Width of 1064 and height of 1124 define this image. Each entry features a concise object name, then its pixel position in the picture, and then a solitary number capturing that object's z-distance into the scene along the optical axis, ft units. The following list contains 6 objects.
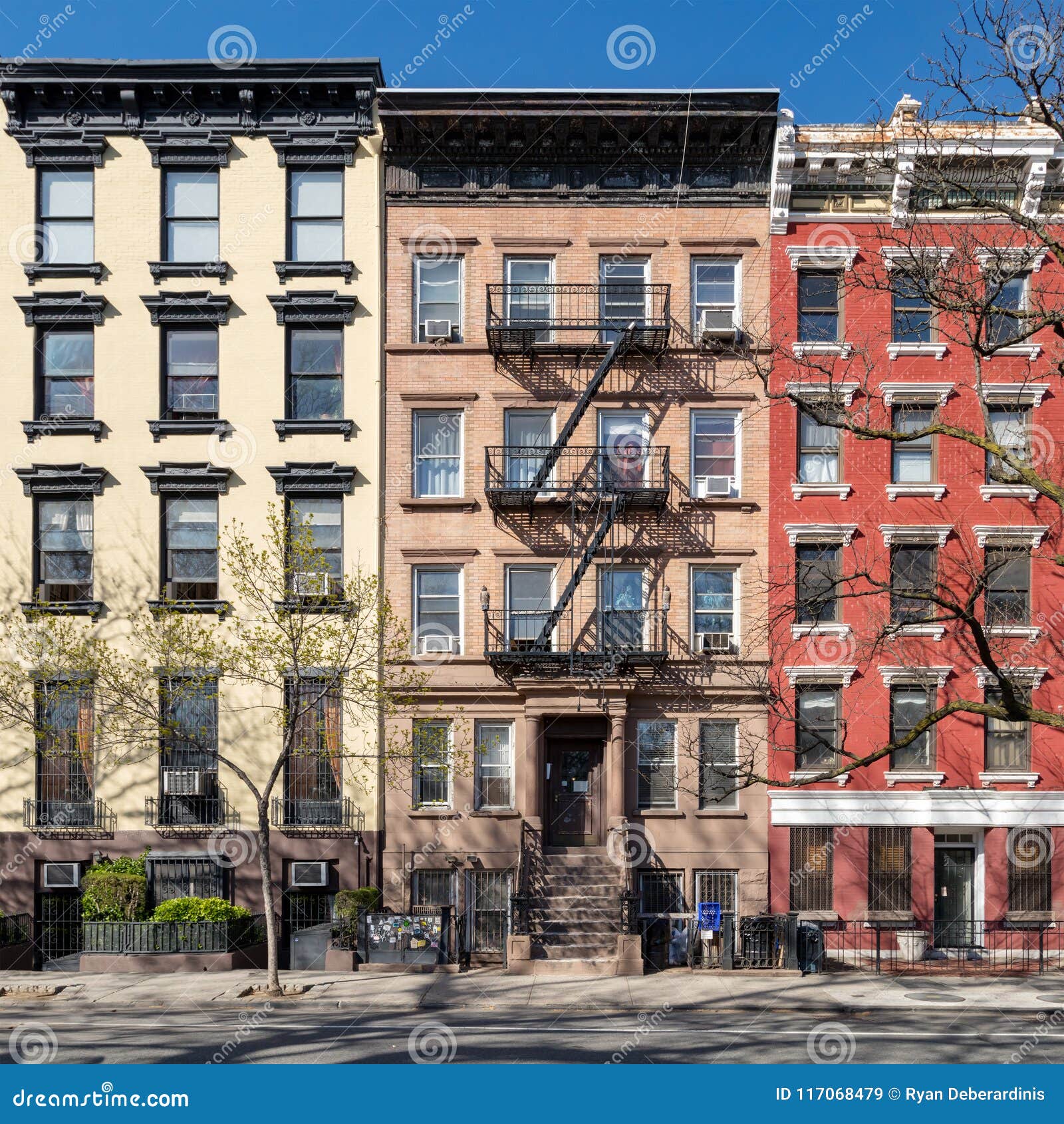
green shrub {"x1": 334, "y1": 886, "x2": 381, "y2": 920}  76.13
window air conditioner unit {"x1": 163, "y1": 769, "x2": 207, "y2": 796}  80.89
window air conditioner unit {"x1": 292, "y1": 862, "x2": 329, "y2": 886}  81.56
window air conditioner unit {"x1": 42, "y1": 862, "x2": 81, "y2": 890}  81.71
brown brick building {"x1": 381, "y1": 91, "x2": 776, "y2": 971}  81.87
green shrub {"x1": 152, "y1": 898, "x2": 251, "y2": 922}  74.49
